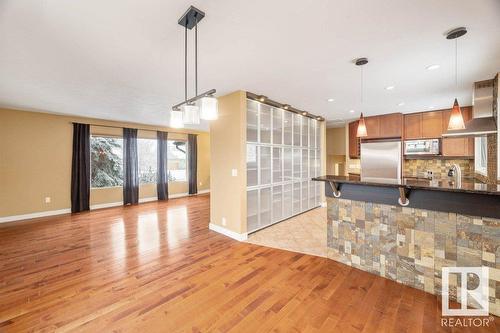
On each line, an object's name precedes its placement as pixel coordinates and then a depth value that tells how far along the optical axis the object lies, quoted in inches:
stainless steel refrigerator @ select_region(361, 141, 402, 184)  212.8
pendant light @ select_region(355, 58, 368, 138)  103.3
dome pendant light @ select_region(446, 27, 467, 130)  91.4
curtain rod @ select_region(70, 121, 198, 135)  223.5
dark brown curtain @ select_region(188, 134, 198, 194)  321.4
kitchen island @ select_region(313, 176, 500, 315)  76.0
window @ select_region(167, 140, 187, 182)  307.7
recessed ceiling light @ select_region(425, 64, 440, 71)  109.9
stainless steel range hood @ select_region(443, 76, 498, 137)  109.3
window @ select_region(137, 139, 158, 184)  278.7
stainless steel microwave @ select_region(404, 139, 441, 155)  195.6
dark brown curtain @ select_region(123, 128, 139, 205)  257.4
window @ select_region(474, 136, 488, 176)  141.9
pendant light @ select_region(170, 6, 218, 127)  69.6
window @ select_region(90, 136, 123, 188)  244.8
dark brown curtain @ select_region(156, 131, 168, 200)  286.2
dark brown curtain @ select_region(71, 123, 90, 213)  225.3
